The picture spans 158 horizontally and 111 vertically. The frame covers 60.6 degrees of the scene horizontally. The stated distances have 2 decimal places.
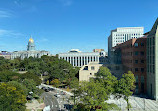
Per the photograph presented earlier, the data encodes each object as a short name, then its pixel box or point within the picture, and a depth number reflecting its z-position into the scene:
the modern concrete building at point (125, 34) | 144.88
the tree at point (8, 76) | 63.22
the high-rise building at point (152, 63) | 49.62
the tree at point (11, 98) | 32.97
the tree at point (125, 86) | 37.87
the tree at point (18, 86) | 41.69
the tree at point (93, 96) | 28.12
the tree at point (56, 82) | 70.04
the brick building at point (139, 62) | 57.59
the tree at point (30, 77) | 62.56
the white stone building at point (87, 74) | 71.12
